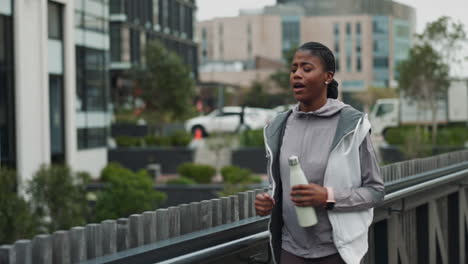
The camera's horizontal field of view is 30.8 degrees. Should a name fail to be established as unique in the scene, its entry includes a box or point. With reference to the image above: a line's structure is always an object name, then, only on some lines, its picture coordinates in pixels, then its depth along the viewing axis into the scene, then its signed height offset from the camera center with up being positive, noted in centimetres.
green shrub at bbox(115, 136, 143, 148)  3644 -163
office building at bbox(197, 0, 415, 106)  13650 +1034
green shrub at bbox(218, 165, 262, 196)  2481 -239
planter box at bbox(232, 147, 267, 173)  3397 -224
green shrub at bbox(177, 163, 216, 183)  2855 -233
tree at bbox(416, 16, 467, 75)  3878 +290
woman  347 -27
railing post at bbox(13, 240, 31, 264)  299 -52
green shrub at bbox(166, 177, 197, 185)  2722 -250
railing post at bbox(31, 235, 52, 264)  309 -53
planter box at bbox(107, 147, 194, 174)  3517 -221
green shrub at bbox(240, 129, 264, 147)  3469 -149
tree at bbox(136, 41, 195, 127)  4231 +87
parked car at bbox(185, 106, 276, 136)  4894 -109
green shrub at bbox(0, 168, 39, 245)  1484 -205
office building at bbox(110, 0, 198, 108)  5403 +506
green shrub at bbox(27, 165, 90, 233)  1812 -200
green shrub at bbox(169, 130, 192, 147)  3675 -159
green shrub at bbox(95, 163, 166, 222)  2148 -245
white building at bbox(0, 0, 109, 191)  2405 +69
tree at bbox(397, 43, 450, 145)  3847 +126
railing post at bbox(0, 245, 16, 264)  293 -52
